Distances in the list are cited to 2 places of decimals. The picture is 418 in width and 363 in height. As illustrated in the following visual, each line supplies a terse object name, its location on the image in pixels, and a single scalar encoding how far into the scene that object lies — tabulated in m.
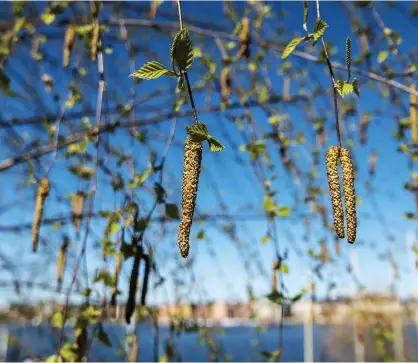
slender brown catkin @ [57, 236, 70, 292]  0.50
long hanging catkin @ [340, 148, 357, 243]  0.24
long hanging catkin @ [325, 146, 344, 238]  0.23
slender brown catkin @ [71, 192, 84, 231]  0.51
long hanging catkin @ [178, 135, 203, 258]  0.21
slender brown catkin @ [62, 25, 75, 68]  0.58
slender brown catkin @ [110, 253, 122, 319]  0.44
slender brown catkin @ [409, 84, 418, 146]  0.52
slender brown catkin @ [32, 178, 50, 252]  0.42
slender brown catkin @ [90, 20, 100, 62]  0.47
